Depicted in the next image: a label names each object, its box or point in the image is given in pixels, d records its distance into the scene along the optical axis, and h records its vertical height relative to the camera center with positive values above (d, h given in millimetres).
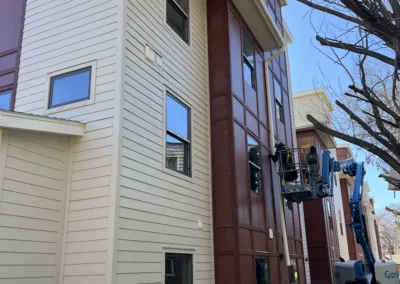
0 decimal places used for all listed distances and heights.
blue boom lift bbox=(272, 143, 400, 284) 9695 +1793
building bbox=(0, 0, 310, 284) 5340 +1789
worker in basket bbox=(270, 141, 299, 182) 10765 +2638
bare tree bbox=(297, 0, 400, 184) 4488 +2560
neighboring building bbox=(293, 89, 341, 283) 16594 +1782
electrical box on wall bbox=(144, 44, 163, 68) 6777 +3438
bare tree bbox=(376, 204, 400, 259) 63425 +4839
